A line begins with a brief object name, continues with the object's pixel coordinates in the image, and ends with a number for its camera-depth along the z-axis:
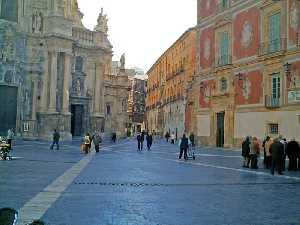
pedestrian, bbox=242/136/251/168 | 18.77
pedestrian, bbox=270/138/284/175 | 16.16
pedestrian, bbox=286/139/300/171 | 18.21
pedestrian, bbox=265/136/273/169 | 18.16
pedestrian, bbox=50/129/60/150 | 27.84
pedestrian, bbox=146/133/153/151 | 32.96
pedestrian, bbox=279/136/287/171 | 16.82
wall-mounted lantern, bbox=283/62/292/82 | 26.47
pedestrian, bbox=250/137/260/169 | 18.51
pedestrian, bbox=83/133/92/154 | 25.66
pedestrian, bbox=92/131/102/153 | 27.50
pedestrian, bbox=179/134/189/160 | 22.70
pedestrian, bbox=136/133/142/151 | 31.67
